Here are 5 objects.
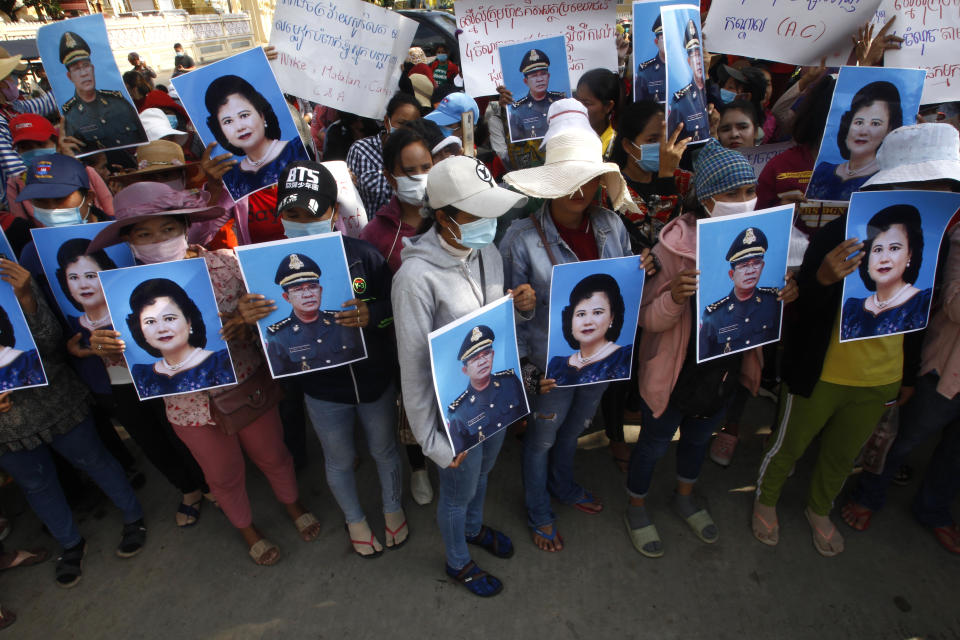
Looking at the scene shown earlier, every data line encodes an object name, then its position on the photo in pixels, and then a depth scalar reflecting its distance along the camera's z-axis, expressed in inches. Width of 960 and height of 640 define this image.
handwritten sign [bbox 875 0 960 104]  118.3
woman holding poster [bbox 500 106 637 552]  87.1
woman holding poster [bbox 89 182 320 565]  86.6
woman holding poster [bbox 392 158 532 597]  75.4
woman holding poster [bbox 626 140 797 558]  86.4
